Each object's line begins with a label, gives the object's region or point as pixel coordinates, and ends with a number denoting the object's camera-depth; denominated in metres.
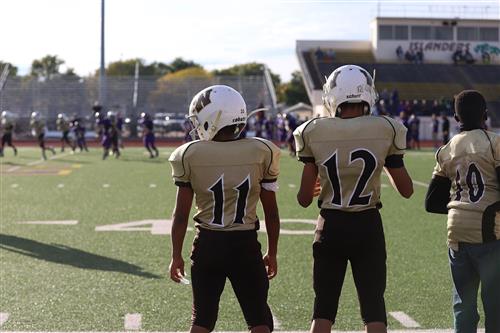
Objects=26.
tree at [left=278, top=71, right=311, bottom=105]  80.94
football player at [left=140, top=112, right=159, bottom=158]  23.58
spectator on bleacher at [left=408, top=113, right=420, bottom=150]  30.36
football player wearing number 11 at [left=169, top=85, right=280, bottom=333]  3.73
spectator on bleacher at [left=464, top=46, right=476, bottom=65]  49.47
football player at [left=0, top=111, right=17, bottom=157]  23.62
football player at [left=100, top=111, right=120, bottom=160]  23.50
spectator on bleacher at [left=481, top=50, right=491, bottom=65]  50.41
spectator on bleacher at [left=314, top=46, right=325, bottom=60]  47.74
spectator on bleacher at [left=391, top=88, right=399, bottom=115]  38.00
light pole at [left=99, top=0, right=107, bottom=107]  34.78
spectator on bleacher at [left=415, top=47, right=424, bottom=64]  49.28
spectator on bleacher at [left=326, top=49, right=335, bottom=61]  48.12
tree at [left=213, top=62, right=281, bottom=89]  90.81
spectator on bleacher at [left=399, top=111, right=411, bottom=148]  30.57
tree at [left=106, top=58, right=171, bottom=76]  81.52
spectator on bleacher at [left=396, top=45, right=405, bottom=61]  49.84
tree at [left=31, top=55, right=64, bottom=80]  86.50
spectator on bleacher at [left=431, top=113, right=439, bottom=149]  32.34
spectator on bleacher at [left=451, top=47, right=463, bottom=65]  49.47
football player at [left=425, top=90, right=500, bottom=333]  3.96
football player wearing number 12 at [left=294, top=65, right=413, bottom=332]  3.81
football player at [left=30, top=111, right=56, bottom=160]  23.33
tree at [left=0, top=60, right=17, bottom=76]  55.32
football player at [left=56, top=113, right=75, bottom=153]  27.25
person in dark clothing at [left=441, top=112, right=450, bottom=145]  29.28
